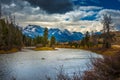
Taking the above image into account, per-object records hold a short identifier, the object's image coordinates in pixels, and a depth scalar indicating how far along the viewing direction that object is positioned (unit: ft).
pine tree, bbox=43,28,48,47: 277.04
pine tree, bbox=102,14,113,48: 164.41
